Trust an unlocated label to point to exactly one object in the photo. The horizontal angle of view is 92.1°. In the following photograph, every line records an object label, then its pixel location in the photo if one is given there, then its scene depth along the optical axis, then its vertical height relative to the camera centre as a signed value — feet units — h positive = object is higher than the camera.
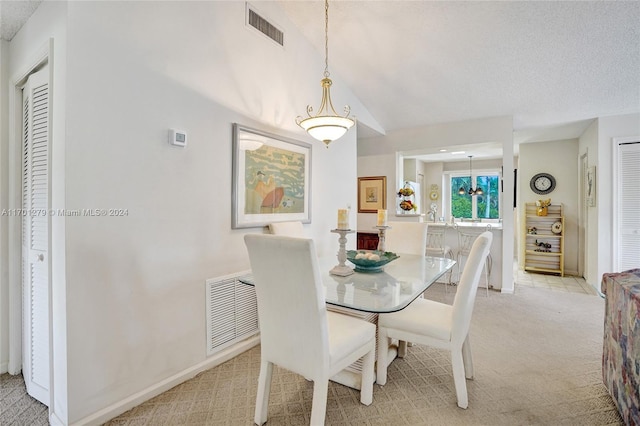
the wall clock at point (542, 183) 18.95 +1.88
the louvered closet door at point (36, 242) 5.94 -0.58
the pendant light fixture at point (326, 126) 7.60 +2.20
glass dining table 5.24 -1.47
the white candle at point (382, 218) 7.70 -0.13
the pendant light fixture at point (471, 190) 22.92 +1.76
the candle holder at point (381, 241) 8.28 -0.76
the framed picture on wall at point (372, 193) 17.48 +1.13
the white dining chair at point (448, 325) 6.10 -2.32
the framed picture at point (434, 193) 26.55 +1.74
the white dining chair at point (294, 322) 4.74 -1.79
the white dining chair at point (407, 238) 10.06 -0.84
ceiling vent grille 8.94 +5.72
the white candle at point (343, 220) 6.88 -0.16
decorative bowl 7.24 -1.14
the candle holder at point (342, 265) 7.00 -1.22
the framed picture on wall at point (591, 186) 14.66 +1.35
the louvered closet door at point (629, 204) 13.46 +0.42
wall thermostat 6.89 +1.71
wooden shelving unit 18.48 -1.71
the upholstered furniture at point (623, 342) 5.03 -2.33
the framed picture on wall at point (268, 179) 8.54 +1.05
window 25.44 +1.31
